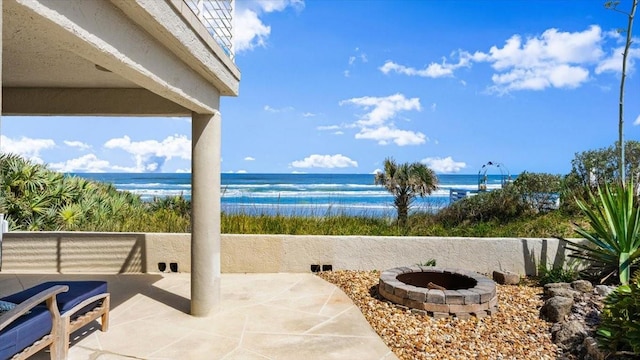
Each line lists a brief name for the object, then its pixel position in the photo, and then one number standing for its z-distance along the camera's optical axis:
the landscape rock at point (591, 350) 3.38
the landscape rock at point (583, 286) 4.98
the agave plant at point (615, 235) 5.20
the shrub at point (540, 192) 10.87
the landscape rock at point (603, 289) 4.68
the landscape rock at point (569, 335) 3.81
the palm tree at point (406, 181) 10.89
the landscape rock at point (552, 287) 4.98
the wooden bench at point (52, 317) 2.59
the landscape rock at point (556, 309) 4.27
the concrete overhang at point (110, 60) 2.01
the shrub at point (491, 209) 10.71
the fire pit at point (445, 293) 4.26
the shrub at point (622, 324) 3.12
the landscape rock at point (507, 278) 5.71
